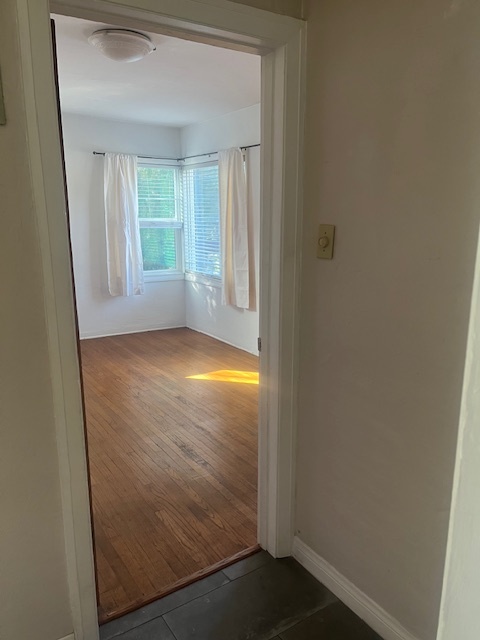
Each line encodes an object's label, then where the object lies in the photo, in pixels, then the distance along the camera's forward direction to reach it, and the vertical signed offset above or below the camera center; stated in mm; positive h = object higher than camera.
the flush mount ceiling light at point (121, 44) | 2549 +967
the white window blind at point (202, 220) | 5391 +2
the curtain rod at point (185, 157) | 4595 +730
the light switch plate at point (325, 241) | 1613 -72
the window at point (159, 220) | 5723 +4
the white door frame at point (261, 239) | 1256 -34
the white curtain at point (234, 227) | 4703 -70
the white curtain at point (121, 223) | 5301 -30
